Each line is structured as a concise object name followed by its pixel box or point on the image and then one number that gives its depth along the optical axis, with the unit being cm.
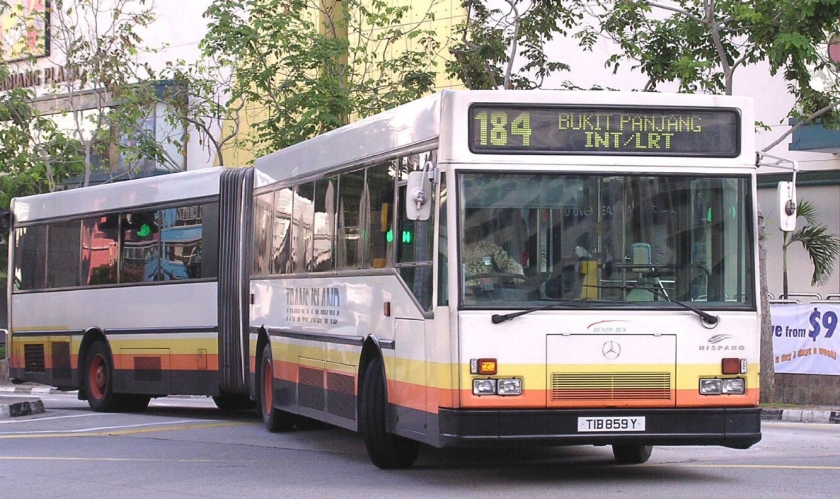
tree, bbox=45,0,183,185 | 3011
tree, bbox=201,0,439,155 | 2622
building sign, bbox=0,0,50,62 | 4076
